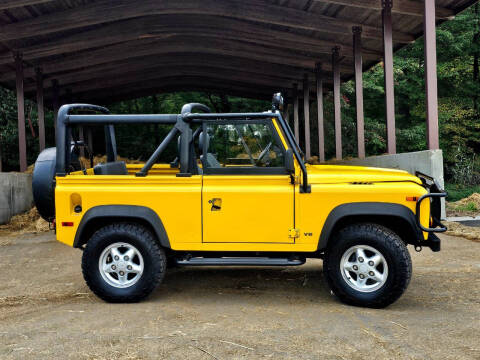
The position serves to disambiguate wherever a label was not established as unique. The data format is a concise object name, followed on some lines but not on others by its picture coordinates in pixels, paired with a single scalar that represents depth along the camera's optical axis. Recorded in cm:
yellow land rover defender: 468
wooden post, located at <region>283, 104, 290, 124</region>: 2603
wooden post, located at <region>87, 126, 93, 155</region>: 2470
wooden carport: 1223
